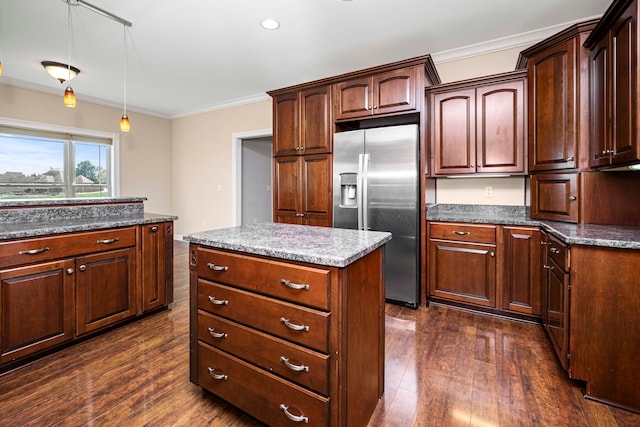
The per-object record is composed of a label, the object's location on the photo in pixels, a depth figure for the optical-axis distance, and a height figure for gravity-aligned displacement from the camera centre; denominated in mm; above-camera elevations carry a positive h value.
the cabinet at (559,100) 2201 +863
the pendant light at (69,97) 2733 +1059
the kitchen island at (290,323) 1162 -501
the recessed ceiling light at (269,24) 2801 +1797
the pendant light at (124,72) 3097 +1877
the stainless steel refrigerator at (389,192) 2842 +182
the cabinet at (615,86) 1655 +769
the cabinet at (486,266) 2496 -502
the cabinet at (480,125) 2682 +810
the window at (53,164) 4562 +791
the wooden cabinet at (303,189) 3350 +251
